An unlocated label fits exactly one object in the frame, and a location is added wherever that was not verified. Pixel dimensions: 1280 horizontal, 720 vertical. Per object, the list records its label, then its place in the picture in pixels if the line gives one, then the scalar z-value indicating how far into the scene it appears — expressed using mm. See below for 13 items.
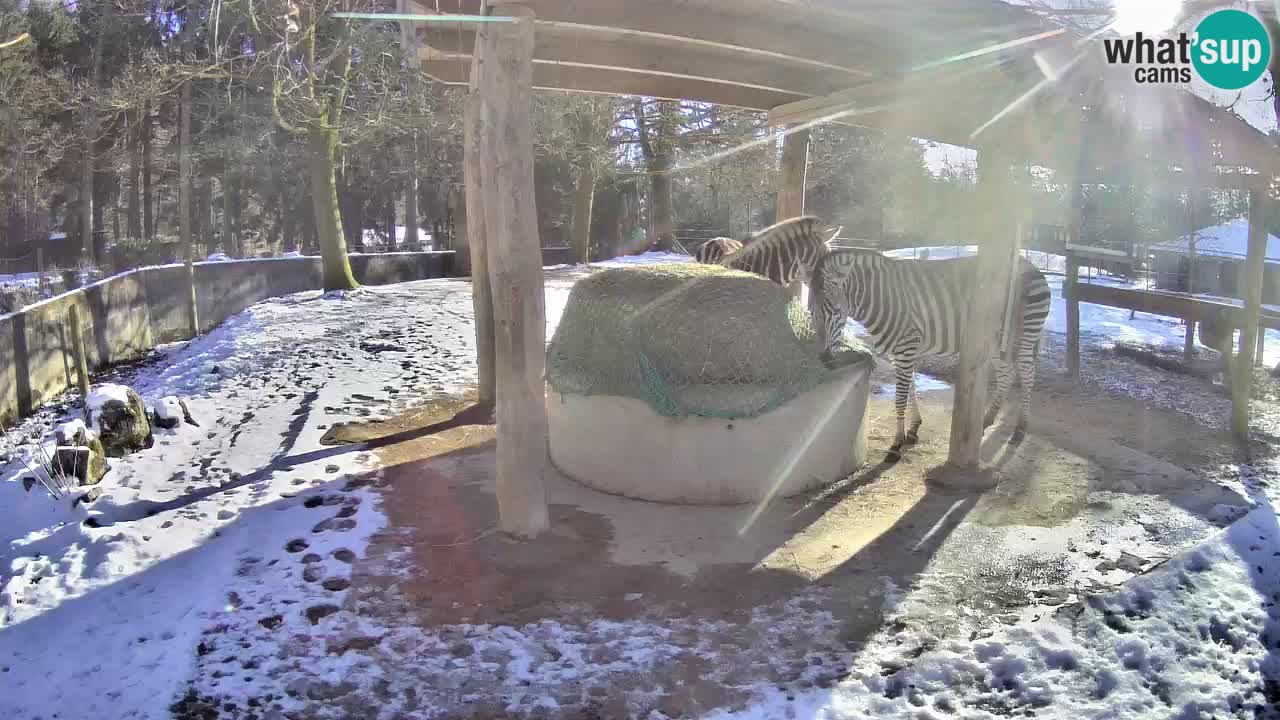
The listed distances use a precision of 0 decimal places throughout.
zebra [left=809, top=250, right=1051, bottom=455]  7543
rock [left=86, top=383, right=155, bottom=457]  6543
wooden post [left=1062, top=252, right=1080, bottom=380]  10477
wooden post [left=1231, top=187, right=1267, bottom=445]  7418
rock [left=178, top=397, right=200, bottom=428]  7732
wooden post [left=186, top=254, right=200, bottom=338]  14969
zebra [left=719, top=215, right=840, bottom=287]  7832
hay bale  5730
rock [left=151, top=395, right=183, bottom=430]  7430
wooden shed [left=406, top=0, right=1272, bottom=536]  4754
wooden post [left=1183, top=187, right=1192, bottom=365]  11562
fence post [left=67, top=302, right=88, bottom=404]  9719
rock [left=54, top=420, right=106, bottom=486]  5742
